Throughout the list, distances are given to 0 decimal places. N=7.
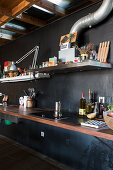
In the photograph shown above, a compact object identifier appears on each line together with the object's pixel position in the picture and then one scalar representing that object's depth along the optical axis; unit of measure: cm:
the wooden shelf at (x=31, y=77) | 289
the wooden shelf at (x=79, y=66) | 187
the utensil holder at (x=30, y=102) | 312
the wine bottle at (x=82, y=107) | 217
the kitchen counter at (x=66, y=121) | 139
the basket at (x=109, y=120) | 131
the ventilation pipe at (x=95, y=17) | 195
